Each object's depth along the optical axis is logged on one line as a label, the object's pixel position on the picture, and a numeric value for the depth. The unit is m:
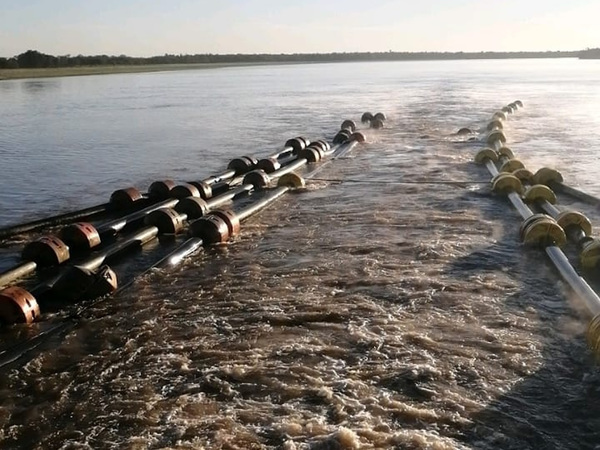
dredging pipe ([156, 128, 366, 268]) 8.37
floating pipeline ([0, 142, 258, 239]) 9.75
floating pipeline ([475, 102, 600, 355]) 6.21
